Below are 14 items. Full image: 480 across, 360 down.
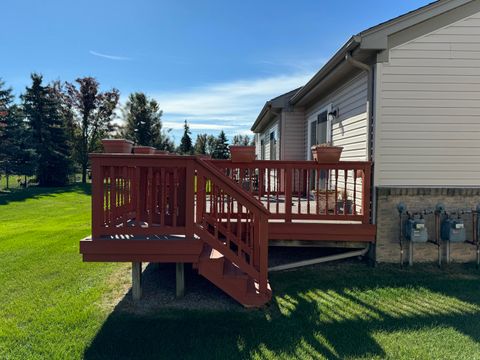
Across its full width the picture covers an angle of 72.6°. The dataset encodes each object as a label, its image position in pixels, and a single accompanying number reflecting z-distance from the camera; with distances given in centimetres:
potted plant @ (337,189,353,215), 555
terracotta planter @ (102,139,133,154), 380
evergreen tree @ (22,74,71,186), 2294
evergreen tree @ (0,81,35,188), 2048
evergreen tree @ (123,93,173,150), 2823
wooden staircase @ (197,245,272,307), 361
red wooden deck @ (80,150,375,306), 358
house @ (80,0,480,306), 461
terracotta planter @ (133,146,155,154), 444
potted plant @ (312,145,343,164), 457
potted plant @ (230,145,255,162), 466
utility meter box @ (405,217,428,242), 461
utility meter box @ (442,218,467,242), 467
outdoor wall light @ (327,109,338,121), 659
